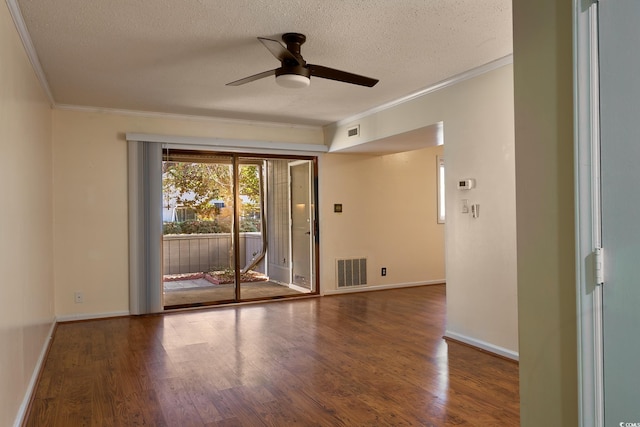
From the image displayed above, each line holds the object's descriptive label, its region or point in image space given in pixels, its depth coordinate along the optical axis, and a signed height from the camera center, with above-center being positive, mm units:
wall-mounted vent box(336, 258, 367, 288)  6648 -898
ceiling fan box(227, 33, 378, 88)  2961 +1021
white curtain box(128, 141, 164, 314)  5324 -146
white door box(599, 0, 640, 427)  1243 +19
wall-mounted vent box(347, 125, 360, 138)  5789 +1098
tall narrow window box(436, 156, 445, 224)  7473 +410
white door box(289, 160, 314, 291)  6656 -140
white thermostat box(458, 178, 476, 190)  3993 +255
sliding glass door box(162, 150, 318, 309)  5850 -190
